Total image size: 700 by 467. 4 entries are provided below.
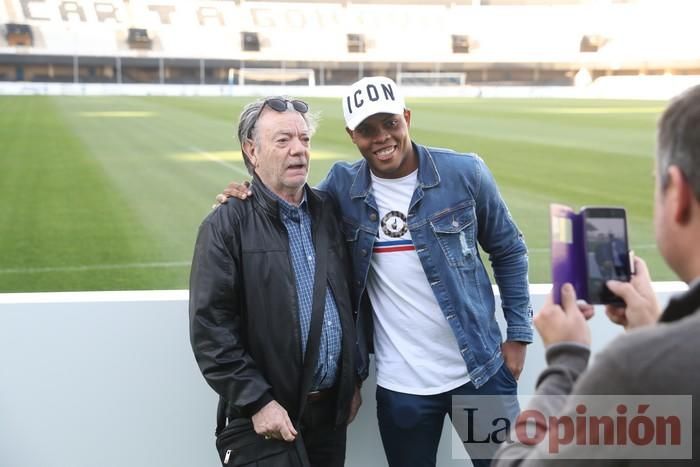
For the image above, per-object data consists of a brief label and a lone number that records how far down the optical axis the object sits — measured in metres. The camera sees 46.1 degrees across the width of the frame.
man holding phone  0.96
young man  2.39
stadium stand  46.25
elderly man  2.14
